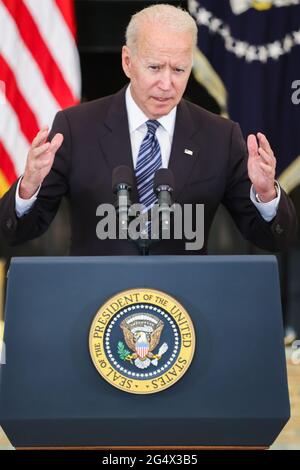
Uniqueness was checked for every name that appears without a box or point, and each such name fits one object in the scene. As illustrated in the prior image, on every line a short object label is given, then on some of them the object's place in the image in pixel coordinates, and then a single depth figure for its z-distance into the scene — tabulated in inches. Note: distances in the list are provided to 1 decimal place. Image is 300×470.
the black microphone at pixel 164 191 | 307.4
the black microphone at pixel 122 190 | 306.9
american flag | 470.3
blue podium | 304.0
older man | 325.3
